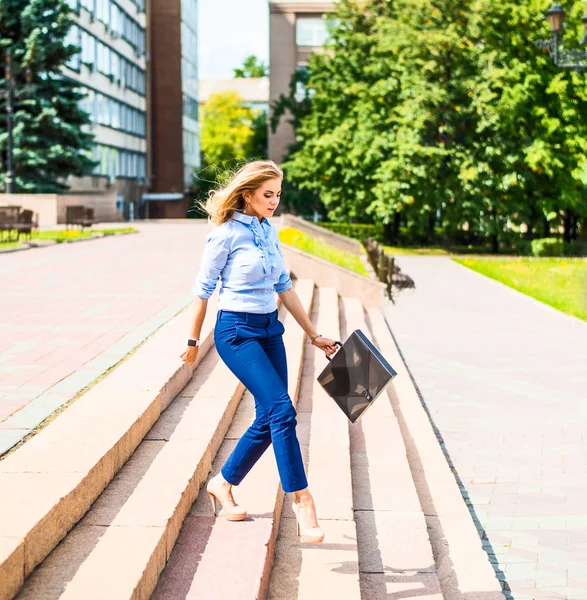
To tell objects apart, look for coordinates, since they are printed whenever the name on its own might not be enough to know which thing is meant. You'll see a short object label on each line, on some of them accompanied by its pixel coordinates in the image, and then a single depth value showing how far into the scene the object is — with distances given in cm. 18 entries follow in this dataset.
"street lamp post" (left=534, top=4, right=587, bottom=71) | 2094
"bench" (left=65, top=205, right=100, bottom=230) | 3406
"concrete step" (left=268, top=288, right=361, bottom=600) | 432
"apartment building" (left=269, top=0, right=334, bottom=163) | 6397
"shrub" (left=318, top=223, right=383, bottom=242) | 4509
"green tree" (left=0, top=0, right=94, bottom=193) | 4003
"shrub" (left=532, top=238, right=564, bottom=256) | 3662
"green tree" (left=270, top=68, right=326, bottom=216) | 5472
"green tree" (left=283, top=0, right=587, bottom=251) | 3703
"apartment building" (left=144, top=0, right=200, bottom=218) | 7725
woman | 444
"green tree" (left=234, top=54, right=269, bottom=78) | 13562
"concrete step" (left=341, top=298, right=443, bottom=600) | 465
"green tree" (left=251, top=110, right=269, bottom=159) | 8856
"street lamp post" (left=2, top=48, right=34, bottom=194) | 3822
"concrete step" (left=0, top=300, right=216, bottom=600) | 368
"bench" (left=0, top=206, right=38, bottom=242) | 2477
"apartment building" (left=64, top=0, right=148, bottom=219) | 5650
